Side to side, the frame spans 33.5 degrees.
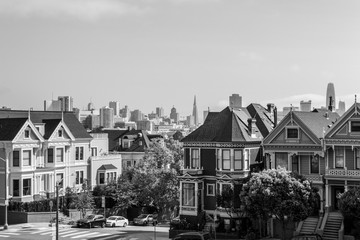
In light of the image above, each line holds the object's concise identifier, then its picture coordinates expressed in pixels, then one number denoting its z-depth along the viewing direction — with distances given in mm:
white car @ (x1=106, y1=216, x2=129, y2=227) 63344
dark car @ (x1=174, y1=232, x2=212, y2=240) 49281
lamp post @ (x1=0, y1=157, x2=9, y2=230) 60900
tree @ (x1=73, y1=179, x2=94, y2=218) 69312
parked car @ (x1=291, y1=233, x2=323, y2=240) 48906
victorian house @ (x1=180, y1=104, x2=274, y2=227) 55688
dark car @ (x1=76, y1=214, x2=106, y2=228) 61469
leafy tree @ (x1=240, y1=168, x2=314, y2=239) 47781
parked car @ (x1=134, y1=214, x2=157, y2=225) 66375
